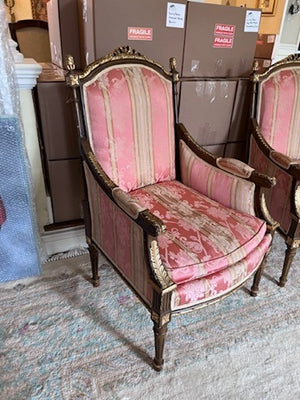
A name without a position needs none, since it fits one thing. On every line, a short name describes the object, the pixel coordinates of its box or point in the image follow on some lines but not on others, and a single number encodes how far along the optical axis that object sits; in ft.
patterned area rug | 3.63
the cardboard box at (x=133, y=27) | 4.39
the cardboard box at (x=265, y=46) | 6.82
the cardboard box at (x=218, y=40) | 4.95
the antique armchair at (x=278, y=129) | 4.88
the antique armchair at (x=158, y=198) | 3.34
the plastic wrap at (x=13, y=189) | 4.12
